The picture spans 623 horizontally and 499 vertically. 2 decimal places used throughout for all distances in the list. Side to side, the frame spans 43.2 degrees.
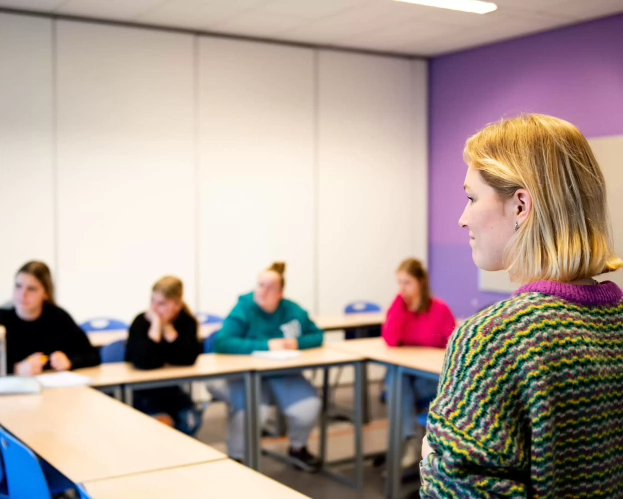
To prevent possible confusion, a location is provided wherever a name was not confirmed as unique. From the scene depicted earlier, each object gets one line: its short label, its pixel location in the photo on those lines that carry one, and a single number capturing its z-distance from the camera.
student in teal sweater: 4.39
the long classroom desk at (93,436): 2.48
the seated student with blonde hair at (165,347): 4.18
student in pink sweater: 4.79
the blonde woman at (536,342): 0.91
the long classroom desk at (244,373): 3.89
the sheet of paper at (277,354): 4.45
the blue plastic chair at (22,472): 2.27
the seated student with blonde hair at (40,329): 4.04
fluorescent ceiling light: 5.28
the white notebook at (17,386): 3.51
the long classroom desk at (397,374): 4.19
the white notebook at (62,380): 3.71
